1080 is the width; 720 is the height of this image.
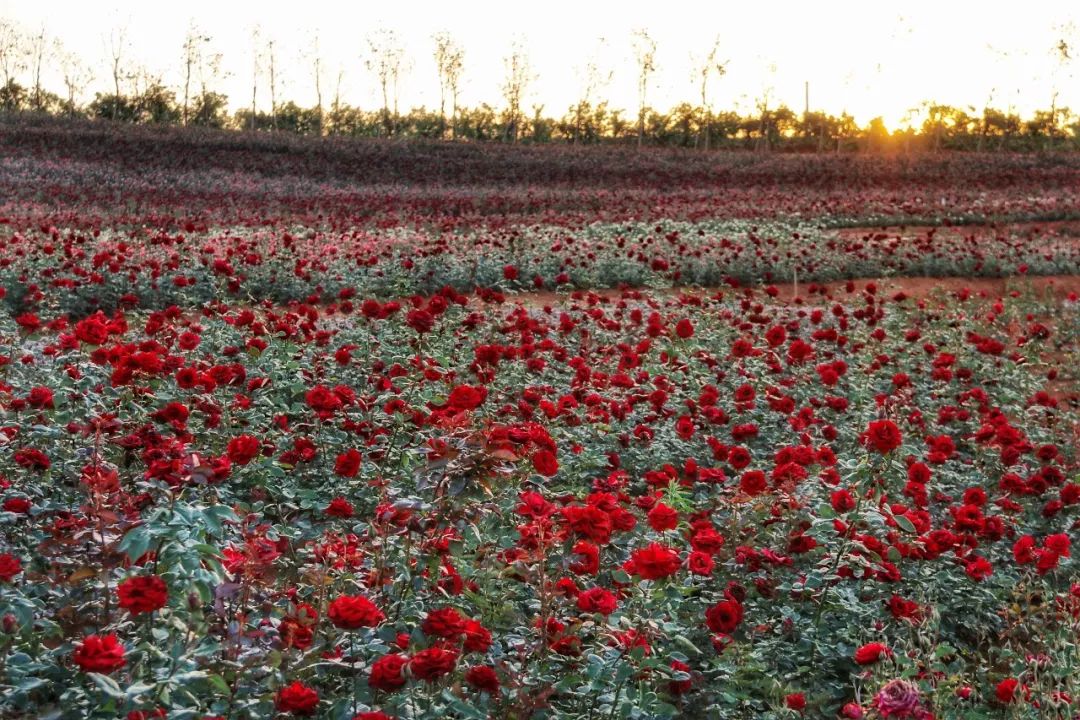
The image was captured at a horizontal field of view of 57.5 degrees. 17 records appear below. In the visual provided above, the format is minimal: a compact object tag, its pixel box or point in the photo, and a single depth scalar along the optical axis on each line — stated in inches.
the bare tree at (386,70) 2247.8
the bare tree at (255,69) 2260.2
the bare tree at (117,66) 2204.7
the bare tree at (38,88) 2252.7
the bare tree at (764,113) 2206.7
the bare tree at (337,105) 2331.4
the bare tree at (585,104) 2342.5
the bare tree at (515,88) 2274.9
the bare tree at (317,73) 2288.4
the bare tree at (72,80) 2252.7
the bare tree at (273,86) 2278.5
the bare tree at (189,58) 2144.4
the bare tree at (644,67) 2252.7
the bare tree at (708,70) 2209.6
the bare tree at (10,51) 2252.7
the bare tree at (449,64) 2266.2
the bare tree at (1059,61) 1973.4
